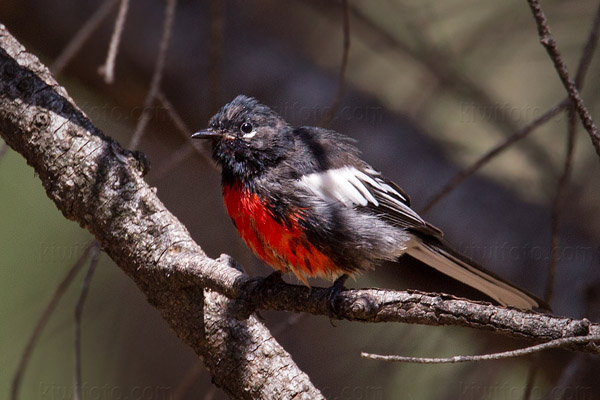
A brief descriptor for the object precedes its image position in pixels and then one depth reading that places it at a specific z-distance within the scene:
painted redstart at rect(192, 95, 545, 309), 5.41
